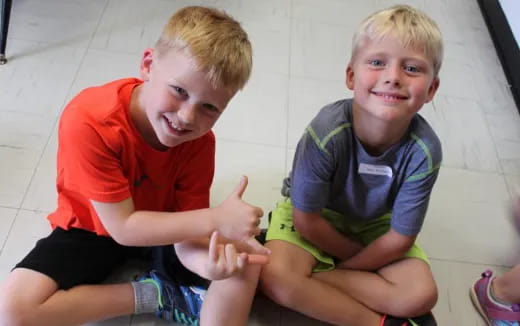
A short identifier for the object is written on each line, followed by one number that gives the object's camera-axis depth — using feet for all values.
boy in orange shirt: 2.52
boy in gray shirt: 2.85
